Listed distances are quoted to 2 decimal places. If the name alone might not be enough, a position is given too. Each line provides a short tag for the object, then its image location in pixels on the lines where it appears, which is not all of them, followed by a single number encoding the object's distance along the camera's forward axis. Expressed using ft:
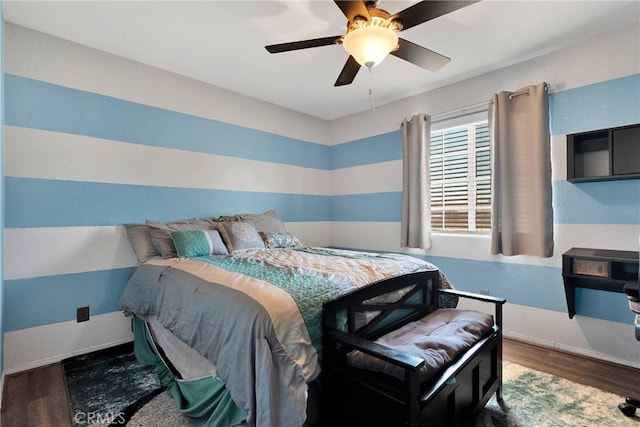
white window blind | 10.18
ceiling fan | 5.02
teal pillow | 8.05
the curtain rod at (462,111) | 10.04
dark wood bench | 4.01
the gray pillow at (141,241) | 8.44
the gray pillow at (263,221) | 10.52
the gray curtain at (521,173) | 8.51
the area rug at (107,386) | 5.75
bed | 4.25
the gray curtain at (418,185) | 11.20
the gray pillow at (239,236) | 9.07
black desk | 6.82
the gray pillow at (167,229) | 8.23
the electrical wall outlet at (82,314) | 8.11
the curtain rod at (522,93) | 8.61
